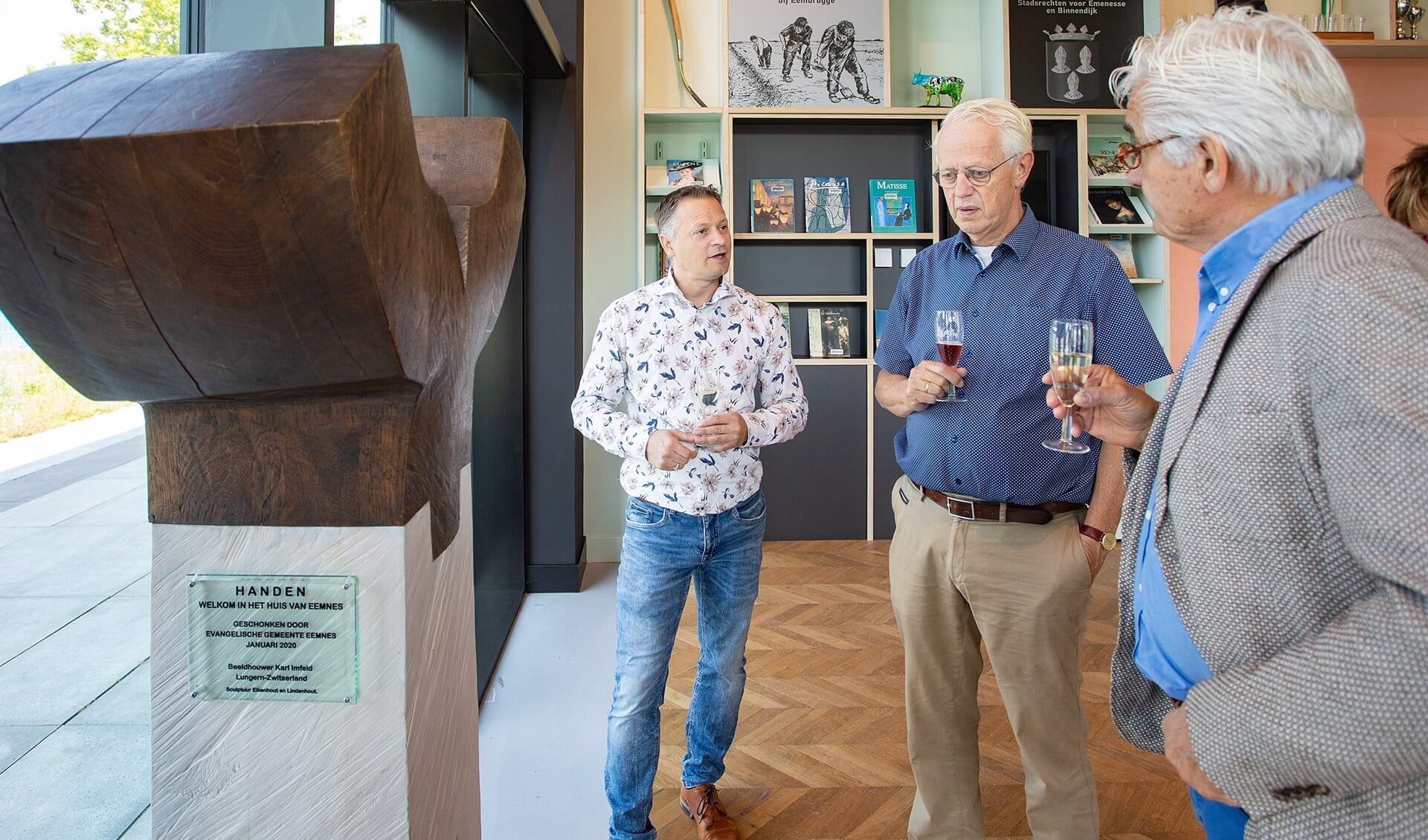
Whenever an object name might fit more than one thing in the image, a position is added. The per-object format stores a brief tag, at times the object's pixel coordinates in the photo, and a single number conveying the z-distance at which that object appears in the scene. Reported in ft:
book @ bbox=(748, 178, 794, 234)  18.15
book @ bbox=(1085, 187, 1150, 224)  18.08
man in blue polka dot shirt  6.51
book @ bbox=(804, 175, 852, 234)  18.22
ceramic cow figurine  17.87
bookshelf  17.98
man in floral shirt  7.14
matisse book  18.20
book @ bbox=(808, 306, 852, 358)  18.40
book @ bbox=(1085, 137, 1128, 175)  18.22
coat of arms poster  17.74
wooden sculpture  1.94
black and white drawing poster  17.63
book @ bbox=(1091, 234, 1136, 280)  18.19
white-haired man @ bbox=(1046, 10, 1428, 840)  2.73
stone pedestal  2.72
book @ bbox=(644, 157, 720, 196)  17.49
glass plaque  2.73
